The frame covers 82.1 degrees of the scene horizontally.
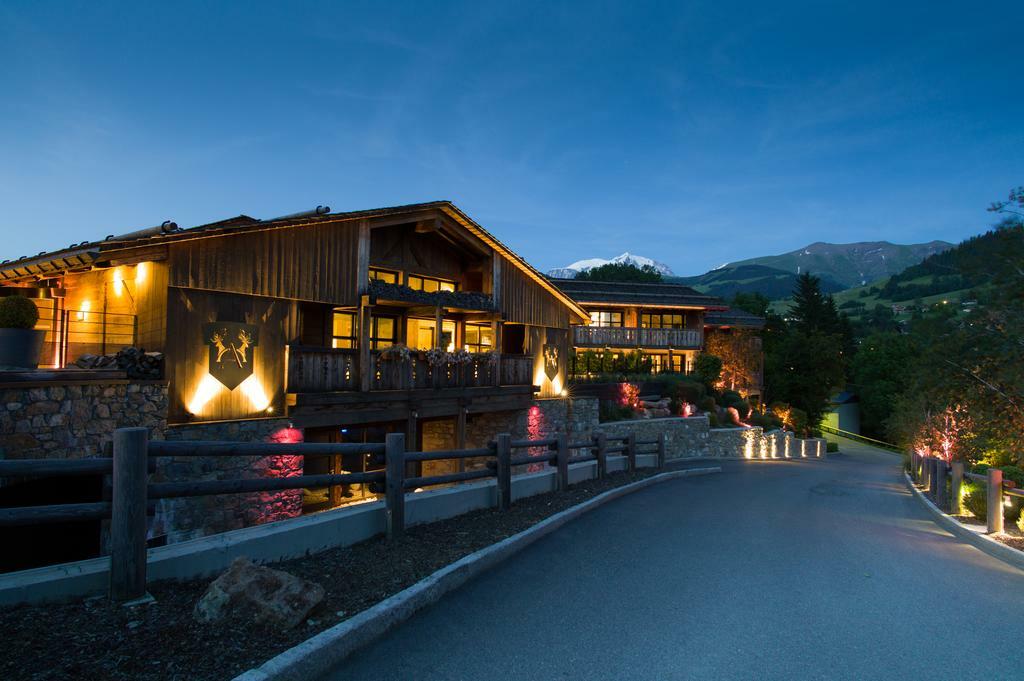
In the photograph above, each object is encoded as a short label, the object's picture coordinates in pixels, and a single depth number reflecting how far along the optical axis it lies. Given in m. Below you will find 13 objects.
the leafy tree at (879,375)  57.78
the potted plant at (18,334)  10.80
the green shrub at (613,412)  26.98
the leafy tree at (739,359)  42.03
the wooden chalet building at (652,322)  40.00
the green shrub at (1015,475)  13.02
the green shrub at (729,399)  35.53
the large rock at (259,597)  4.44
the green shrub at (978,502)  11.73
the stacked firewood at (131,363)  11.30
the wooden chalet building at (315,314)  12.40
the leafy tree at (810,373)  45.03
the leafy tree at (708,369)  35.34
